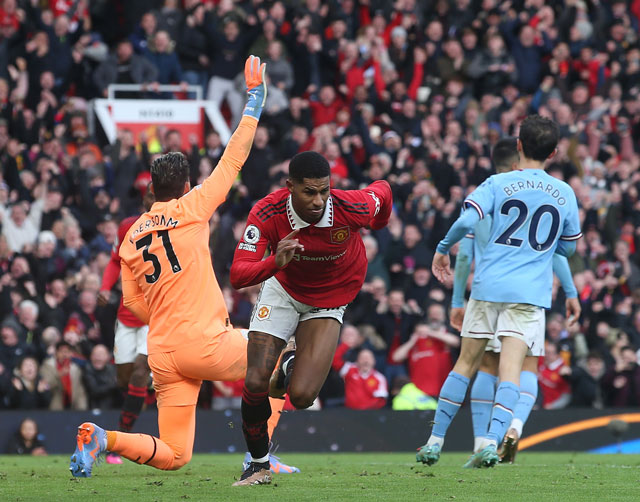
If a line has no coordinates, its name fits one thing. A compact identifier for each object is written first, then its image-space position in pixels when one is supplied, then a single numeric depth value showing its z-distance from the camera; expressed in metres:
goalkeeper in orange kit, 15.83
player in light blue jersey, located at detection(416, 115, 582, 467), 18.14
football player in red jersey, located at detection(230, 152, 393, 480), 15.46
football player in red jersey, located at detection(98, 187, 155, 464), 22.00
